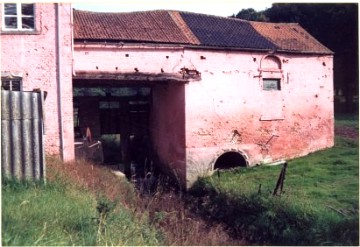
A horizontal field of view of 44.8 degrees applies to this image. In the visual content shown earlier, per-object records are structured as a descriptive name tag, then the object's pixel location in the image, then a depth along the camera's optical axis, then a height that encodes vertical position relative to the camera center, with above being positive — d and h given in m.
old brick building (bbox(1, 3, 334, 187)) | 12.41 +0.97
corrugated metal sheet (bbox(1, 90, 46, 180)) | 7.77 -0.41
